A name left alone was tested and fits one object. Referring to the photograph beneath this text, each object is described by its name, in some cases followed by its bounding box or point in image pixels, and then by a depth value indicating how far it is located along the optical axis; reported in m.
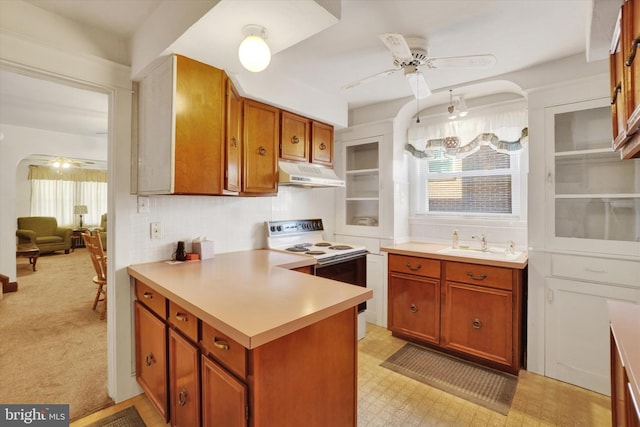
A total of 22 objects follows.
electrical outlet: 2.06
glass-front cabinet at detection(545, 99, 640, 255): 2.01
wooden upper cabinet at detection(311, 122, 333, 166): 2.90
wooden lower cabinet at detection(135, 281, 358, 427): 1.05
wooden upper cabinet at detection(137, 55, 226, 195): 1.67
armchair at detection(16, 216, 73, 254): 6.75
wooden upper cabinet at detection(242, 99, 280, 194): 2.32
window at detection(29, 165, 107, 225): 7.71
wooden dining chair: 3.17
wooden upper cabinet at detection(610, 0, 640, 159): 0.89
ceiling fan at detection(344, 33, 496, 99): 1.65
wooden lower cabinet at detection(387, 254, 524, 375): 2.24
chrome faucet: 2.72
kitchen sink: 2.40
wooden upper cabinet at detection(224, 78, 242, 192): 1.93
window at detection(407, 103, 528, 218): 2.76
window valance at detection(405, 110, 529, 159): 2.67
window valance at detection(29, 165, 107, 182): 7.65
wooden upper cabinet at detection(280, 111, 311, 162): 2.61
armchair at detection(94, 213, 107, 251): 8.04
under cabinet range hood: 2.49
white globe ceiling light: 1.35
